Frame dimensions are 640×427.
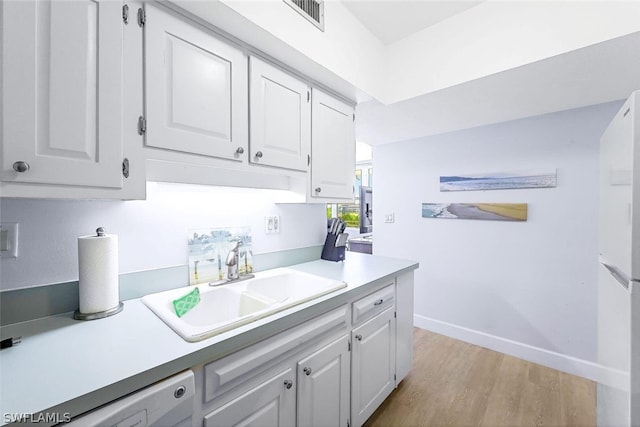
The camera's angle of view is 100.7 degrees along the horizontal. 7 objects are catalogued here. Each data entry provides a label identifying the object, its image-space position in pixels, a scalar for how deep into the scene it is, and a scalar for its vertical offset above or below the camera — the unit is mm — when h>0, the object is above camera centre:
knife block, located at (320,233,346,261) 2025 -293
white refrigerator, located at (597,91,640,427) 867 -223
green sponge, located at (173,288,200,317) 1132 -396
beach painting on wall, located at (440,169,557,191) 2212 +288
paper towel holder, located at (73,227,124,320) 959 -374
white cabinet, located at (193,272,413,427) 875 -669
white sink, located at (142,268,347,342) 908 -401
